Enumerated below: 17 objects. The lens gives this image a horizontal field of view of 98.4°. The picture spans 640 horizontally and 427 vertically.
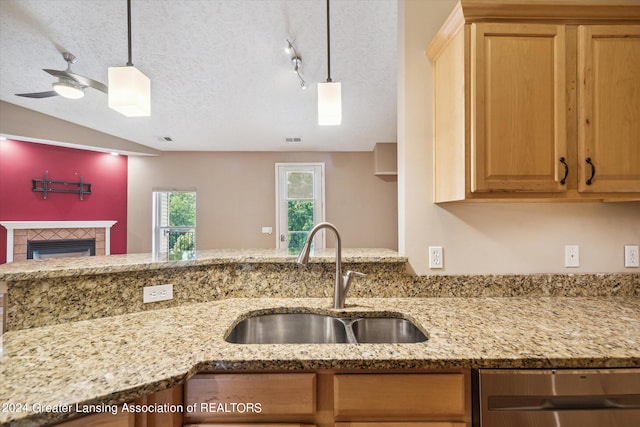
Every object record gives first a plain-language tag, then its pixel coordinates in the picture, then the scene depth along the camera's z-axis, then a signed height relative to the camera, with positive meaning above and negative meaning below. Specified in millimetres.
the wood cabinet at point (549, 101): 1120 +464
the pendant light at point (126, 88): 1268 +591
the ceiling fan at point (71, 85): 2334 +1159
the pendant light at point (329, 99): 1475 +622
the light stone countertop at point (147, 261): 1059 -212
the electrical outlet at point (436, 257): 1432 -221
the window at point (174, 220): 5391 -91
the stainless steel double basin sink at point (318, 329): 1217 -518
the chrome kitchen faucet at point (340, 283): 1272 -316
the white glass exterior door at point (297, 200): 5383 +296
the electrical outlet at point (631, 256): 1426 -215
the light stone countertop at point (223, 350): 686 -421
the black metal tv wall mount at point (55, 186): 4203 +469
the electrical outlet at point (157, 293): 1233 -352
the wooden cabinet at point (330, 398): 835 -561
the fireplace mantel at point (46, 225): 3980 -154
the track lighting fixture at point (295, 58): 2584 +1547
